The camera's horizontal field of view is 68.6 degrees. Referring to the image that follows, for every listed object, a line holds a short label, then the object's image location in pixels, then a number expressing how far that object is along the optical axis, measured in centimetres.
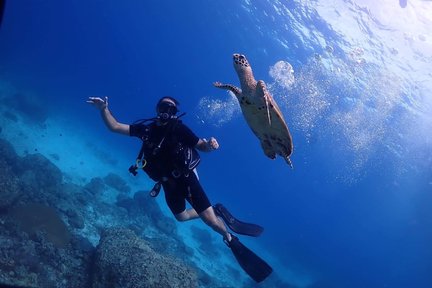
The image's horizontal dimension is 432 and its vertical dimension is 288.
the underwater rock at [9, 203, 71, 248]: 885
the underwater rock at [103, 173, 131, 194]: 2289
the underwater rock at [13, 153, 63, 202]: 1129
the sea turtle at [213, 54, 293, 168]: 464
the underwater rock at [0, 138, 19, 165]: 1546
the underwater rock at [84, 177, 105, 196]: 1870
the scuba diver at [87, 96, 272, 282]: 645
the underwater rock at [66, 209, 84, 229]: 1185
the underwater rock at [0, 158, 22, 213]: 951
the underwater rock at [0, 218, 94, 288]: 728
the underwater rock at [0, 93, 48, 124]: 2806
